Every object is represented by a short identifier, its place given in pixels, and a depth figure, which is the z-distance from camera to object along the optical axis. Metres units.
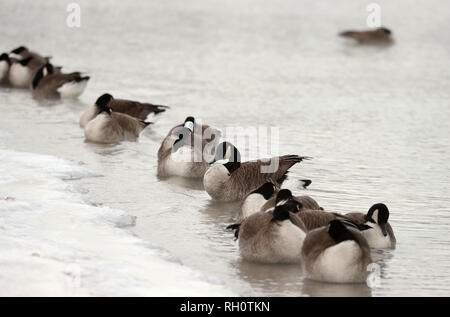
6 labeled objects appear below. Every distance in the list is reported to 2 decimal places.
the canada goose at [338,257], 13.18
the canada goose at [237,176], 18.37
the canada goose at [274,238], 14.09
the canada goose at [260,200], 16.00
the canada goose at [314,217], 14.85
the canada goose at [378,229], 15.07
